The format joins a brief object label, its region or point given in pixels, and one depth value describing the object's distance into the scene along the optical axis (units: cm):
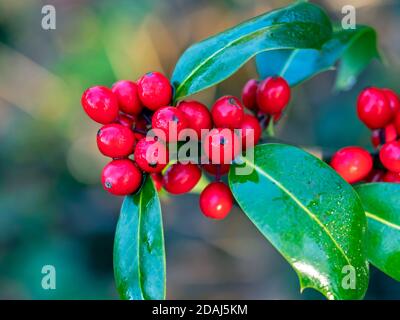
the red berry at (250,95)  25
